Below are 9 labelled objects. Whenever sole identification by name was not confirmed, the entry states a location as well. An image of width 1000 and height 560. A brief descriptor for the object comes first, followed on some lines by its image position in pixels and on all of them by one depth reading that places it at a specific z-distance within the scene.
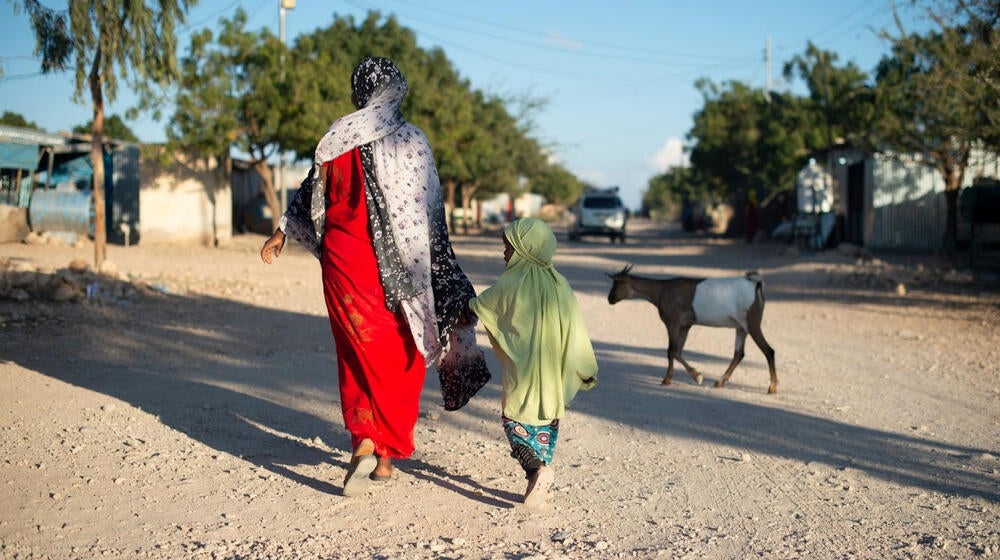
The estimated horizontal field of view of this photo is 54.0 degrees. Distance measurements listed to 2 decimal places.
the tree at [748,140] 36.78
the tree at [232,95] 24.72
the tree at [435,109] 26.75
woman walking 4.82
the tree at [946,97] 13.56
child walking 4.64
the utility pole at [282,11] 25.69
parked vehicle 38.81
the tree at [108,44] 12.91
